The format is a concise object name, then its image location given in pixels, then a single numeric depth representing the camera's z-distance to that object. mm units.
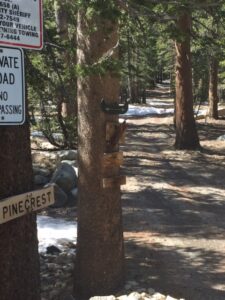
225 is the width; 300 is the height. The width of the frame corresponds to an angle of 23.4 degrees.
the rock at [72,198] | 11252
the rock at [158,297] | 5742
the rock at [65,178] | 11516
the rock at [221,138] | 20016
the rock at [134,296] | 5670
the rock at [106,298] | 5582
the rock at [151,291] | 6400
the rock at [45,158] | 13852
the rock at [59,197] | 11121
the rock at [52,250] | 8159
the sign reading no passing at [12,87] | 2998
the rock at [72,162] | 13520
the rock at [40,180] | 12383
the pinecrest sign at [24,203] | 3258
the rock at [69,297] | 6684
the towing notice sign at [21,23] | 3047
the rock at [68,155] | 14125
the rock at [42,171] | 12793
